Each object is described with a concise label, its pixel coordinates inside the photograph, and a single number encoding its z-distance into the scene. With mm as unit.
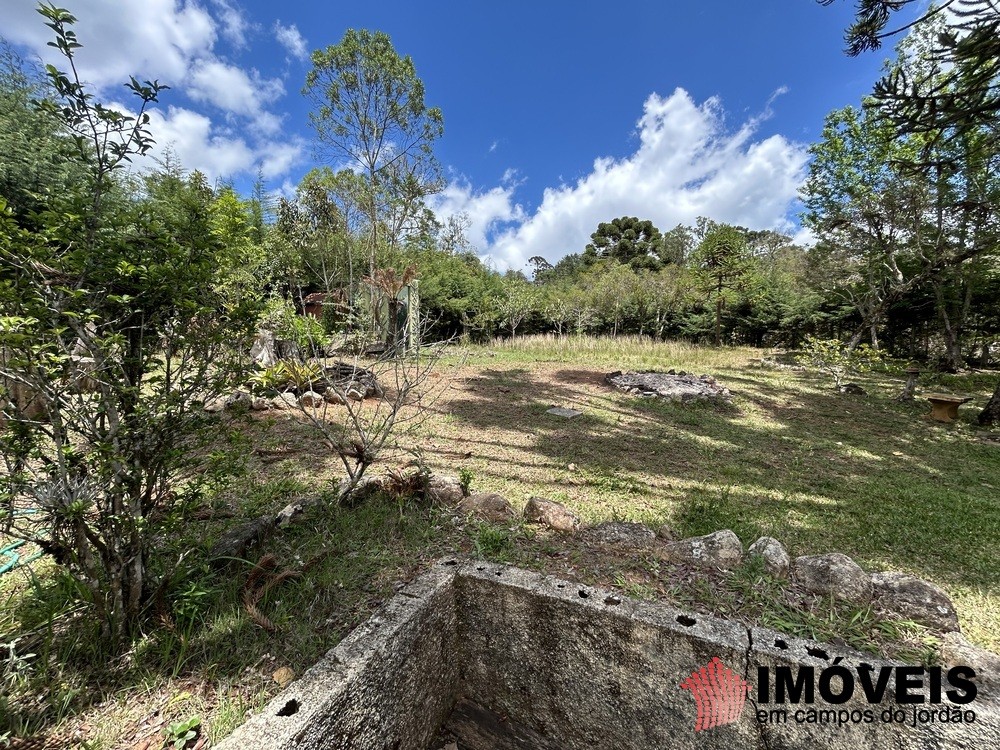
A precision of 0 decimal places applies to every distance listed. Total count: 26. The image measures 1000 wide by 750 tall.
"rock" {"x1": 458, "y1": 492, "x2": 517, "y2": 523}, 2590
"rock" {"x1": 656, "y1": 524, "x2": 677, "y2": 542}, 2507
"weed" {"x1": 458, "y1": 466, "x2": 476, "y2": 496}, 2891
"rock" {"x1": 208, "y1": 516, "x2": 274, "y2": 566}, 1959
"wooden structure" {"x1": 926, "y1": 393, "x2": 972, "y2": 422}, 6012
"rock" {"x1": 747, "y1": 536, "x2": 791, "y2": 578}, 1966
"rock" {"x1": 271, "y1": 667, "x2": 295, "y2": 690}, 1396
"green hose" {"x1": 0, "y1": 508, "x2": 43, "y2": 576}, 1703
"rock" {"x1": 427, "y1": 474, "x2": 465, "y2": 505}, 2775
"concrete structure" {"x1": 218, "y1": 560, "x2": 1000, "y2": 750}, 1150
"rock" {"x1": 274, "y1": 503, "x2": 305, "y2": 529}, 2363
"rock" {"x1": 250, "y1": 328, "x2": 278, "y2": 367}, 7016
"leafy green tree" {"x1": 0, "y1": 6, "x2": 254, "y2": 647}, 1201
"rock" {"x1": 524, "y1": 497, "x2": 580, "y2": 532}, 2455
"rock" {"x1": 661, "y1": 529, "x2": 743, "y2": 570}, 2059
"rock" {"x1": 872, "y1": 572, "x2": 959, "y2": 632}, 1642
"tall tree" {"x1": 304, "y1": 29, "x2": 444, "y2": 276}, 12109
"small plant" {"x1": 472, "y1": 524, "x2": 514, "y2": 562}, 2088
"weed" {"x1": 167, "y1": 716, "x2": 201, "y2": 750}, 1181
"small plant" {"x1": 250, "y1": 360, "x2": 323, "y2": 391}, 5439
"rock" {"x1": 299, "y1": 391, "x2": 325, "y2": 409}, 5570
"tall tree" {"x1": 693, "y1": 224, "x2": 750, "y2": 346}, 16188
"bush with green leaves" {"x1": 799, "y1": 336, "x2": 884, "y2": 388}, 7570
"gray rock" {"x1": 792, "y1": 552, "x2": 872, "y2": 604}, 1779
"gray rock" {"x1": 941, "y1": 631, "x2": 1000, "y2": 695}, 1194
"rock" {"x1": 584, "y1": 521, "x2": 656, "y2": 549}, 2290
